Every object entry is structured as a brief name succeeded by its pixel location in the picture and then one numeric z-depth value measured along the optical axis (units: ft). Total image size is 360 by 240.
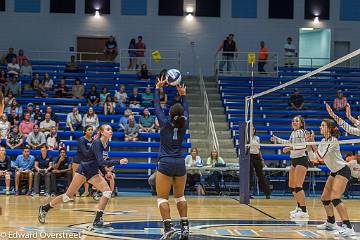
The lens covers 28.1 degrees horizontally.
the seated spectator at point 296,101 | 82.69
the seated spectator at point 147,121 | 77.92
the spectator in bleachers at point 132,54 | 98.48
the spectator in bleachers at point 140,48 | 98.53
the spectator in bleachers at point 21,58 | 93.50
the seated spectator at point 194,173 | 68.90
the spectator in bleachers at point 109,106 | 81.54
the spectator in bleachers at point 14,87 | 86.07
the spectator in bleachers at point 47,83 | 87.85
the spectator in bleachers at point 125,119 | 77.10
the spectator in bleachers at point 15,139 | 73.00
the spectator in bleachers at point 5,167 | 66.80
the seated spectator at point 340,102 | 77.30
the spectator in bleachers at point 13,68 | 90.17
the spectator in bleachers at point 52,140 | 72.54
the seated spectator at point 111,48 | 98.23
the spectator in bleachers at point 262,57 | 98.99
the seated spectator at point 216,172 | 69.87
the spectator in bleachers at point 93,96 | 83.58
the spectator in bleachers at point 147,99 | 85.40
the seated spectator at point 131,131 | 75.66
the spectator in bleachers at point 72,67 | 94.43
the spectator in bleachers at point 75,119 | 77.46
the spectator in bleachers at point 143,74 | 92.68
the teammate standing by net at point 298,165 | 46.34
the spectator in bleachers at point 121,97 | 83.82
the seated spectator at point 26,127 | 74.64
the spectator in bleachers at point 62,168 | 66.85
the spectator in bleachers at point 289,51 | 101.35
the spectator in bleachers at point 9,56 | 93.75
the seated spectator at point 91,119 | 75.87
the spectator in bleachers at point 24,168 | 67.21
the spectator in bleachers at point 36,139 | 72.64
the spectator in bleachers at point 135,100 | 83.92
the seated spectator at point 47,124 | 74.64
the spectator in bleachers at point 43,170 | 66.54
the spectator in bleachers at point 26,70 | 91.91
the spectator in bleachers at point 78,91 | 86.12
